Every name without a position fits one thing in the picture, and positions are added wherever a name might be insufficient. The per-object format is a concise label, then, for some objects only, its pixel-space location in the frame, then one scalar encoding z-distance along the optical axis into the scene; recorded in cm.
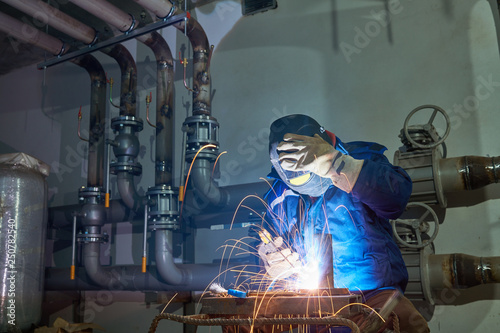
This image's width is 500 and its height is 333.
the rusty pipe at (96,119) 341
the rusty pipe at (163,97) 313
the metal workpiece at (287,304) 126
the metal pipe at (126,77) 330
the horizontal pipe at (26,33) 319
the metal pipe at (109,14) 288
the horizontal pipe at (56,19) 288
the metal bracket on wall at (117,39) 281
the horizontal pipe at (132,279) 278
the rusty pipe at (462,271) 213
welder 171
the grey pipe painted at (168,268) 279
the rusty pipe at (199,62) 296
